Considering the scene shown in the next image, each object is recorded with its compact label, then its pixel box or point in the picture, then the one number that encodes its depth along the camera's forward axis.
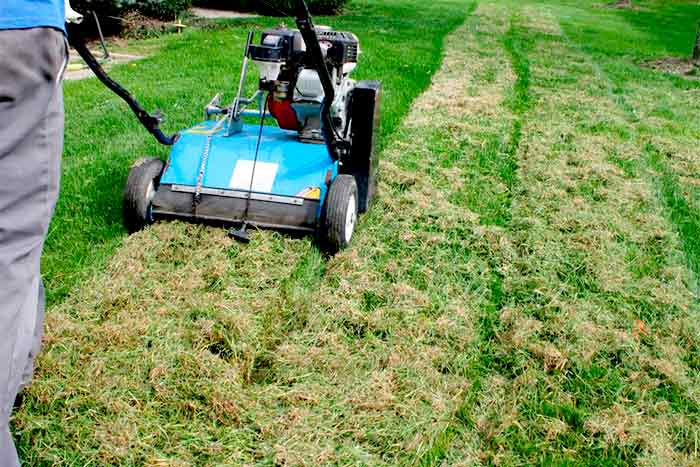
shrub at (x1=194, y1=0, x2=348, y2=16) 16.64
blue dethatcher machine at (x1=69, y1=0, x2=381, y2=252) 3.76
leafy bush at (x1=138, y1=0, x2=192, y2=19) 12.21
